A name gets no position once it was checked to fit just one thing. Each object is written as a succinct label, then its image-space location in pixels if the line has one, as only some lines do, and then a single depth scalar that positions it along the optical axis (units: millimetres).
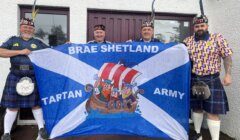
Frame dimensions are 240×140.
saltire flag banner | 3547
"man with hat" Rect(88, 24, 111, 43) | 4047
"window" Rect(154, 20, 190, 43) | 5172
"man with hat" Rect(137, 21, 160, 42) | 3977
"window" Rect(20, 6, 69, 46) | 4852
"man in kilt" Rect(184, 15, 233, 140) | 3582
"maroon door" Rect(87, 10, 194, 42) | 4938
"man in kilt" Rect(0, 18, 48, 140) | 3660
